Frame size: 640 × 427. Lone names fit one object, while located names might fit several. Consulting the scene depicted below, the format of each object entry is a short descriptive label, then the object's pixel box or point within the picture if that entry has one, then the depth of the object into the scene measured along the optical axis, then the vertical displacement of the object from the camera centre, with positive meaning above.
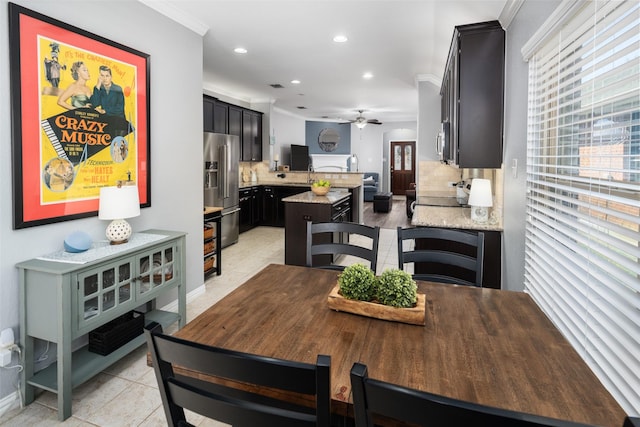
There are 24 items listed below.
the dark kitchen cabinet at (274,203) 7.77 -0.29
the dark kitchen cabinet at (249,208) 7.12 -0.37
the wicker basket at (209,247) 4.15 -0.64
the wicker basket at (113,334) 2.32 -0.91
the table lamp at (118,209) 2.38 -0.13
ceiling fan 9.32 +1.66
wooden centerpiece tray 1.33 -0.43
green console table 1.97 -0.63
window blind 1.29 +0.00
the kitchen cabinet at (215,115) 5.91 +1.19
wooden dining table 0.93 -0.48
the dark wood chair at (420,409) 0.59 -0.36
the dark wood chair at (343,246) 2.15 -0.32
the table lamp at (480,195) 3.14 -0.05
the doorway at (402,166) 12.99 +0.80
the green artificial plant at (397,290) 1.36 -0.36
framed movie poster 2.05 +0.44
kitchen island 4.63 -0.36
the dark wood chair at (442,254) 1.93 -0.35
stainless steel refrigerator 5.31 +0.15
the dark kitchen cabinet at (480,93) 2.96 +0.75
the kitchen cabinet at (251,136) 7.29 +1.04
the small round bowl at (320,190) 5.08 -0.02
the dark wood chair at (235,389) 0.75 -0.43
